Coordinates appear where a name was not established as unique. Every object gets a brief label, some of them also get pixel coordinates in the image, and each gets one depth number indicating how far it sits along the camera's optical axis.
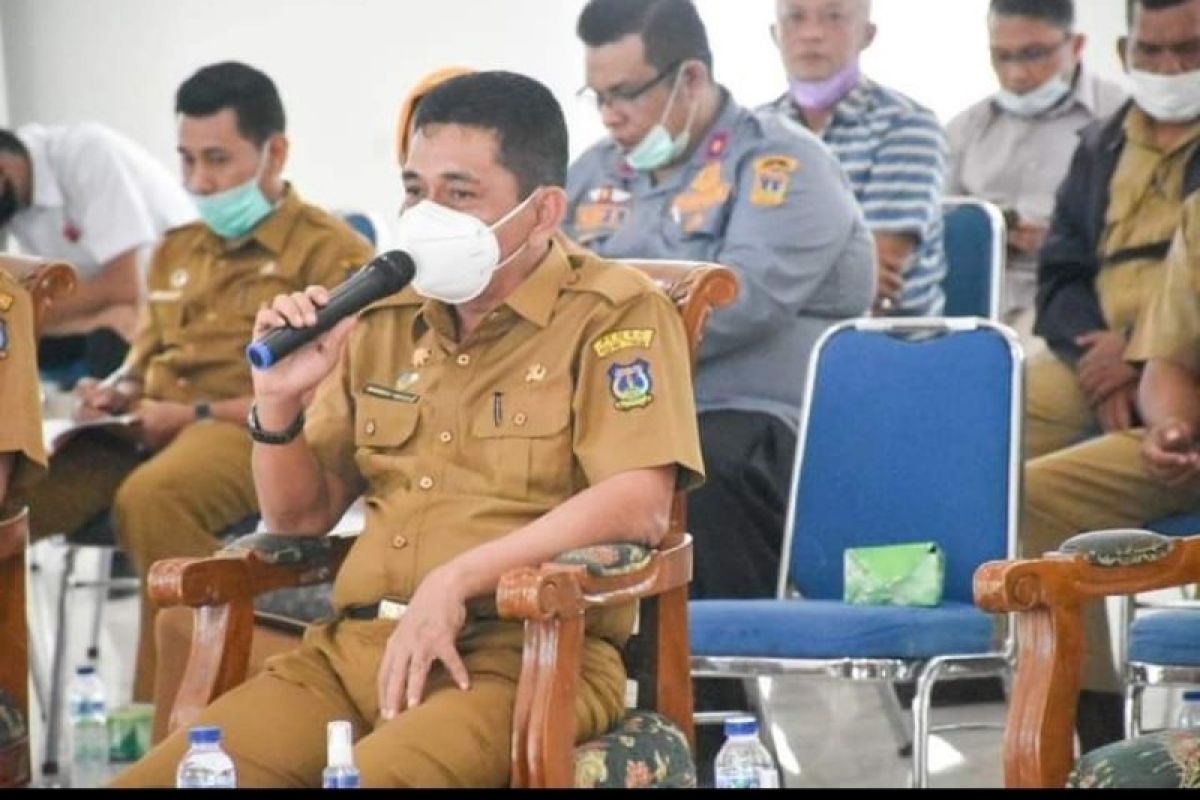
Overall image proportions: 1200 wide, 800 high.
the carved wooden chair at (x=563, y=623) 5.27
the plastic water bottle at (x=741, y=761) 5.90
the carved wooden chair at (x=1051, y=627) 5.50
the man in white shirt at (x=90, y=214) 11.69
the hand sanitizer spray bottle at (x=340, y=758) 5.07
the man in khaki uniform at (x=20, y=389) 6.62
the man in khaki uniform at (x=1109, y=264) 8.37
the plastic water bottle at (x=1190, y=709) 6.98
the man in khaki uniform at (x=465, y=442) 5.52
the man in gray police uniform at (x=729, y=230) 8.25
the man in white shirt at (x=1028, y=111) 11.05
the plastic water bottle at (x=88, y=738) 9.07
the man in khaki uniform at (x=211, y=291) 9.63
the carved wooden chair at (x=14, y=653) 6.43
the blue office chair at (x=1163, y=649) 6.66
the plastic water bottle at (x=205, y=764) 5.27
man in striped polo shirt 9.60
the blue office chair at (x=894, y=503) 6.96
